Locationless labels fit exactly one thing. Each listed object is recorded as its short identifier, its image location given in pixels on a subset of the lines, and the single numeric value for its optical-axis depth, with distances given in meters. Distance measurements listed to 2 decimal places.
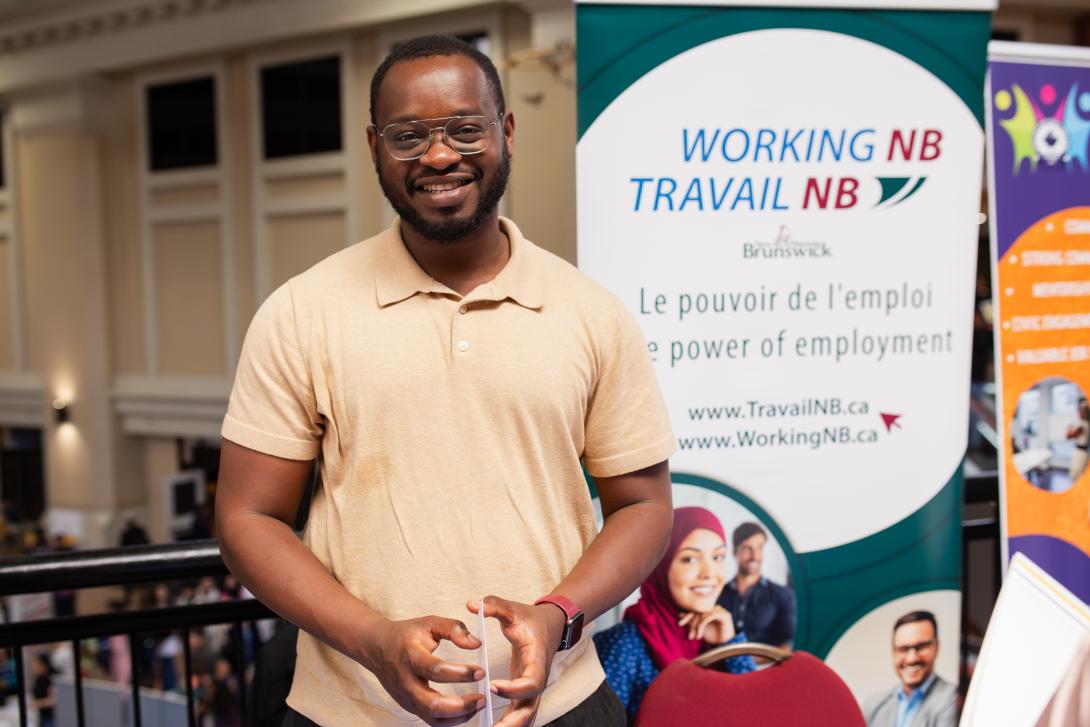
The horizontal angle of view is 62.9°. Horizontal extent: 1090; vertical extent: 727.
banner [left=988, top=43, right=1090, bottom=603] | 2.16
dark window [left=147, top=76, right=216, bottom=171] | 10.34
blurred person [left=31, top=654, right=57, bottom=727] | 6.36
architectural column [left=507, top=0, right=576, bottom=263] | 7.33
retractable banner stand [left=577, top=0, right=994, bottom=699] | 1.91
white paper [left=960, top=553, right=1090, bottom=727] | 1.09
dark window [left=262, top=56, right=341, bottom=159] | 9.35
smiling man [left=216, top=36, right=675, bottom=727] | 1.23
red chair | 1.58
